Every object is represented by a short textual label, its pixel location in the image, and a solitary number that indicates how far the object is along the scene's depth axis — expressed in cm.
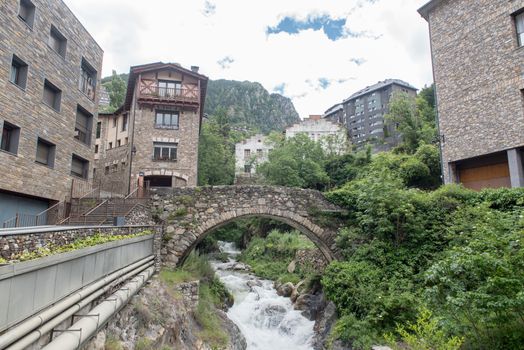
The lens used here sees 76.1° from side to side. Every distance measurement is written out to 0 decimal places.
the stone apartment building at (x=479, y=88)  1202
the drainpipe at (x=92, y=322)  393
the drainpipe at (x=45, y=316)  316
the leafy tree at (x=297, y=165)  2675
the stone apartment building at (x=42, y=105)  1144
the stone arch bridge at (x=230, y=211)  1185
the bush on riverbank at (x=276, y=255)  1800
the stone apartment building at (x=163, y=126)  2020
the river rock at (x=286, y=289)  1546
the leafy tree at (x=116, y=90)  3881
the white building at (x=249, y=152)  3544
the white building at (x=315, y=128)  4109
